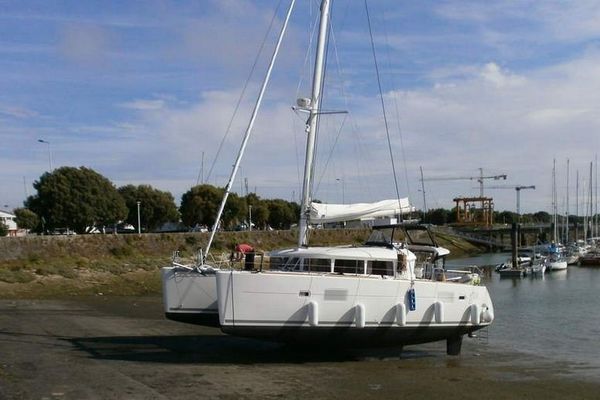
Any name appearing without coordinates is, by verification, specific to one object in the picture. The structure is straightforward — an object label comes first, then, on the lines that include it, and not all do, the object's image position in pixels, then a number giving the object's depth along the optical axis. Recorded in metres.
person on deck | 17.98
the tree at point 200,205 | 86.75
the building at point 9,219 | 96.32
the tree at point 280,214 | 109.06
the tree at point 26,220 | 94.35
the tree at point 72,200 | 71.12
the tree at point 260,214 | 102.94
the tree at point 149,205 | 89.25
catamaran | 16.45
